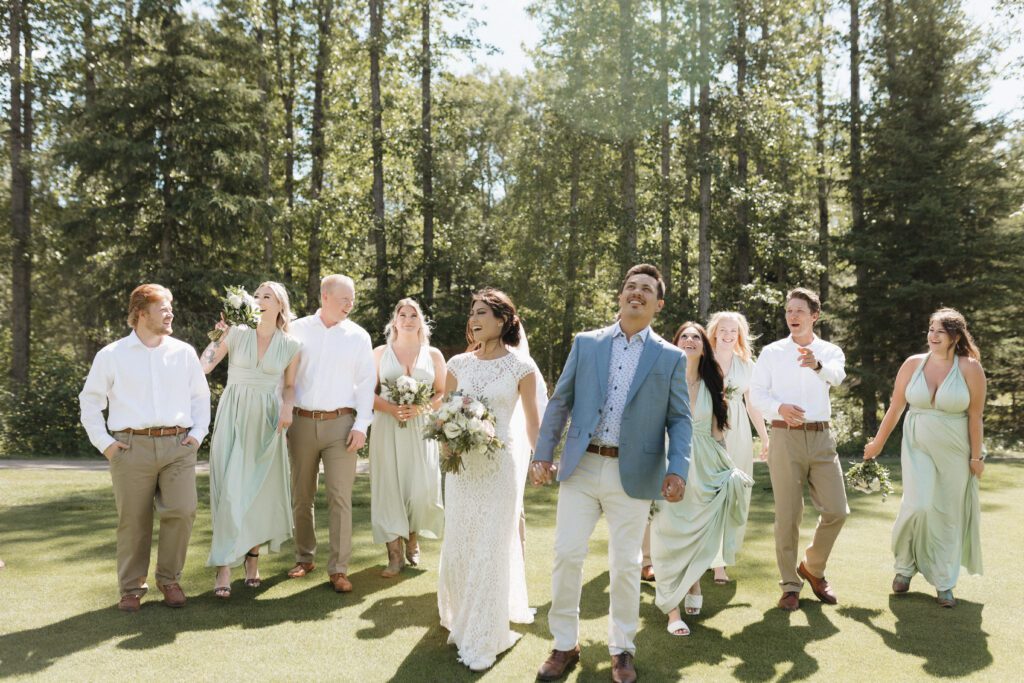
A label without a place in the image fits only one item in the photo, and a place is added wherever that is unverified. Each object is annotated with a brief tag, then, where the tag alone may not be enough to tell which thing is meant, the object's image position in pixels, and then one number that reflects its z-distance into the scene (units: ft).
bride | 16.34
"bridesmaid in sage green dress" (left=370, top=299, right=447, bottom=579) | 22.91
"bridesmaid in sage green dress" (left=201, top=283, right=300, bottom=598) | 20.72
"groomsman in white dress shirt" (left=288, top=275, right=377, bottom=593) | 21.44
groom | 14.97
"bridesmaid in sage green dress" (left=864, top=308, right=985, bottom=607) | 21.34
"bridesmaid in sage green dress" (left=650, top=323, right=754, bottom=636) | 19.22
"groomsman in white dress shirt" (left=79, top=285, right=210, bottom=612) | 18.66
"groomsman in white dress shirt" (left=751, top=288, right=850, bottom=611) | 20.52
